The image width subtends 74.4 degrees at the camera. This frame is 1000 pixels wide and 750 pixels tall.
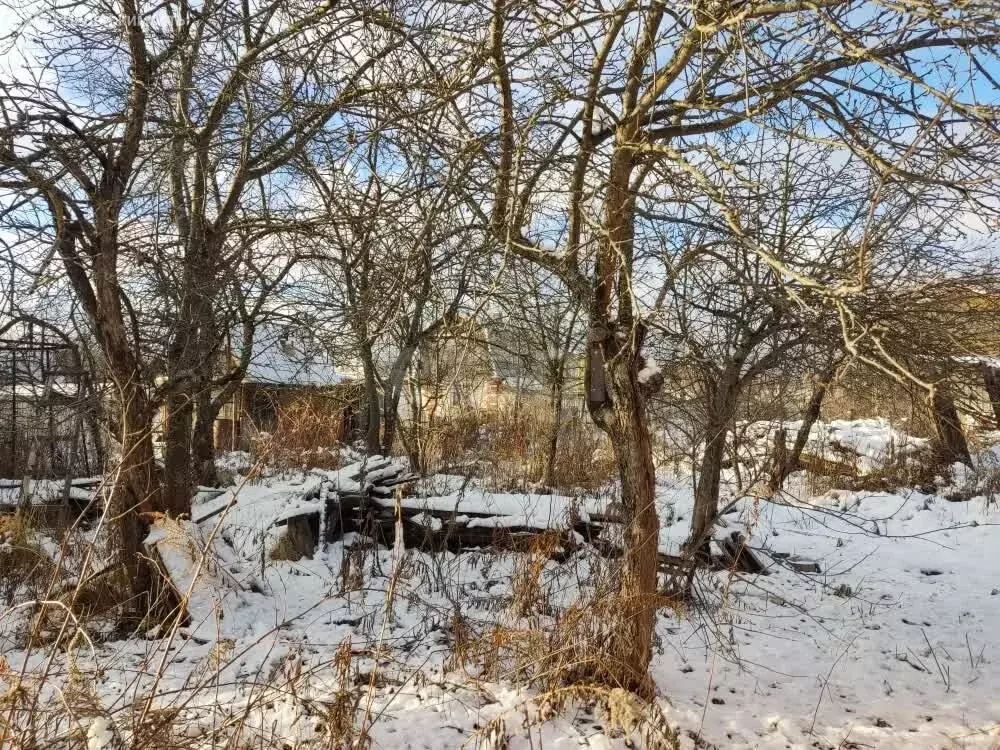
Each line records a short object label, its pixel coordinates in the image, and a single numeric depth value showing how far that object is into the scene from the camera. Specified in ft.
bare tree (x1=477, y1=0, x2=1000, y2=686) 9.08
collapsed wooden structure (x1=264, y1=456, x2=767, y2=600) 18.30
